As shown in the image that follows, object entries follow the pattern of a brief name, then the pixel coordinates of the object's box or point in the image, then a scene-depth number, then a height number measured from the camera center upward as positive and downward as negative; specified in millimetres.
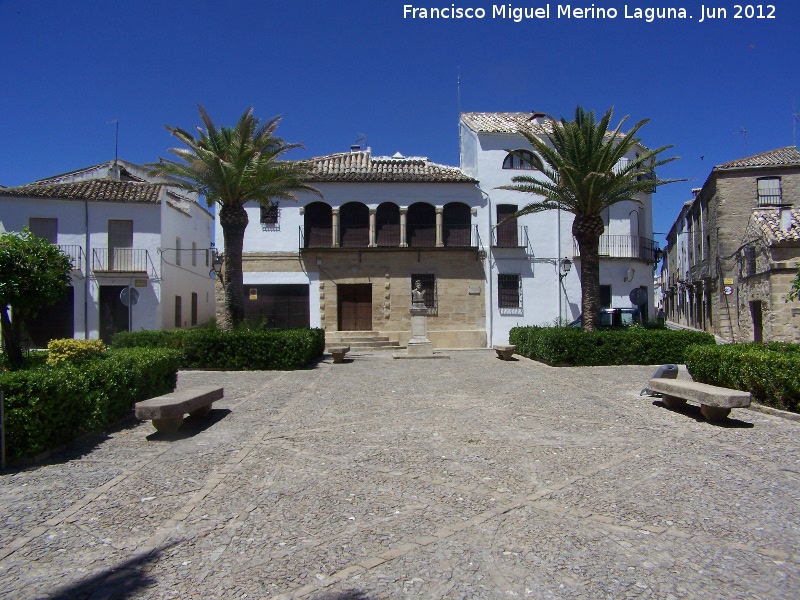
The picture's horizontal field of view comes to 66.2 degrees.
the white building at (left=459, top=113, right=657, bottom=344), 24438 +2211
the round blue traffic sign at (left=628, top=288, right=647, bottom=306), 20531 +417
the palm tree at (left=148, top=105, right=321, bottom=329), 16094 +3799
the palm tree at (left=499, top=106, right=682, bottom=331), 15930 +3409
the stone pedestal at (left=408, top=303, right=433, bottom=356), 19219 -669
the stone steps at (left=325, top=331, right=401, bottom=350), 22875 -1008
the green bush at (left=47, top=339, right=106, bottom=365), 10438 -564
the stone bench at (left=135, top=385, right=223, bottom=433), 6910 -1062
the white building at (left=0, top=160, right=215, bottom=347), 23953 +2859
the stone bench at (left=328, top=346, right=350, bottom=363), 17078 -1115
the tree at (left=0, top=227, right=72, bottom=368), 9008 +597
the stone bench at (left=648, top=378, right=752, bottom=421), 7160 -1095
